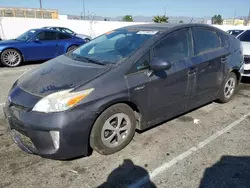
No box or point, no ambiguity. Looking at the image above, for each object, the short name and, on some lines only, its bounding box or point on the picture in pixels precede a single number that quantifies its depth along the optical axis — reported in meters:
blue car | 8.17
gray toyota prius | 2.46
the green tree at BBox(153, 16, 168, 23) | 35.60
